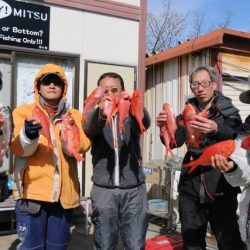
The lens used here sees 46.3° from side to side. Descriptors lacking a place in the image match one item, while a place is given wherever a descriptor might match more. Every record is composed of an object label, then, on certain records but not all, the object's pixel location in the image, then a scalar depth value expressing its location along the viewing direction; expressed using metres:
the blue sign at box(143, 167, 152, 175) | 5.35
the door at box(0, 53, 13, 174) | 4.65
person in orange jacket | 2.41
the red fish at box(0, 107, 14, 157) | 2.17
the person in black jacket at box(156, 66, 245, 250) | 2.63
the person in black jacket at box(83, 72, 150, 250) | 2.48
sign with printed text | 4.58
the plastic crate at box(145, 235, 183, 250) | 3.41
